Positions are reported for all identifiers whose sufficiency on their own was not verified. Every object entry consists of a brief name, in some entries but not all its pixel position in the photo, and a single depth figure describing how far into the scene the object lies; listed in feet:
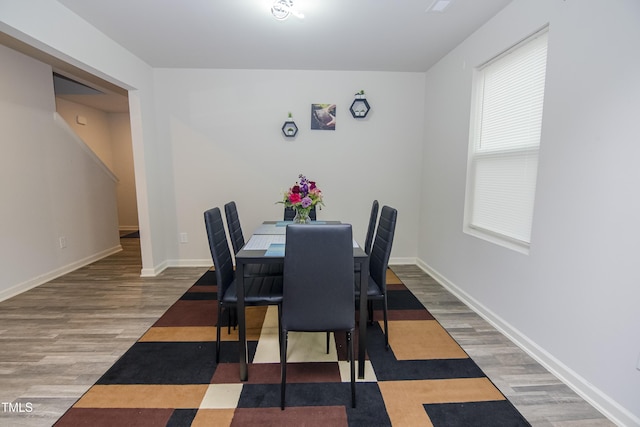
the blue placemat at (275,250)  5.91
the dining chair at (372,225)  7.93
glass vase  8.01
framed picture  12.21
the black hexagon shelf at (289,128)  12.17
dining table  5.50
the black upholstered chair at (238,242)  7.41
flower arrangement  7.62
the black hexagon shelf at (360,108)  12.10
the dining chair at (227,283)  6.07
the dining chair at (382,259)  6.54
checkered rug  4.88
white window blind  6.85
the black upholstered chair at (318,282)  4.85
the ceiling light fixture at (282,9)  6.71
